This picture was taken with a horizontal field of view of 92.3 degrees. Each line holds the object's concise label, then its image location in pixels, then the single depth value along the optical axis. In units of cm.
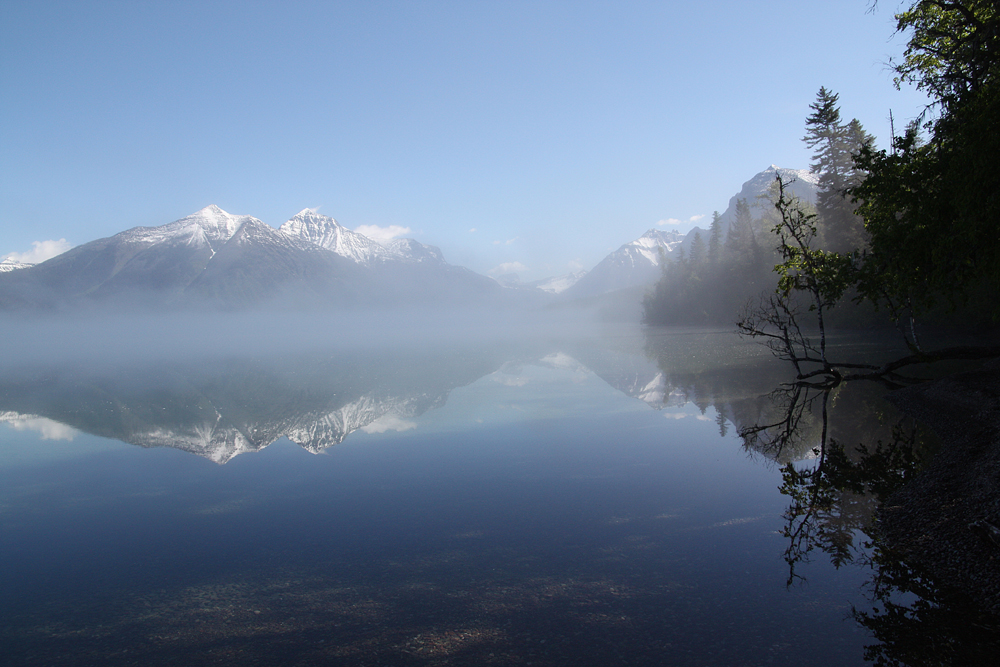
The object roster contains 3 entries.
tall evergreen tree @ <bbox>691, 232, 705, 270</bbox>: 13025
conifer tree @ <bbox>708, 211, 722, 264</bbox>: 12191
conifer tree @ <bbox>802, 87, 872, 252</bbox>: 6181
